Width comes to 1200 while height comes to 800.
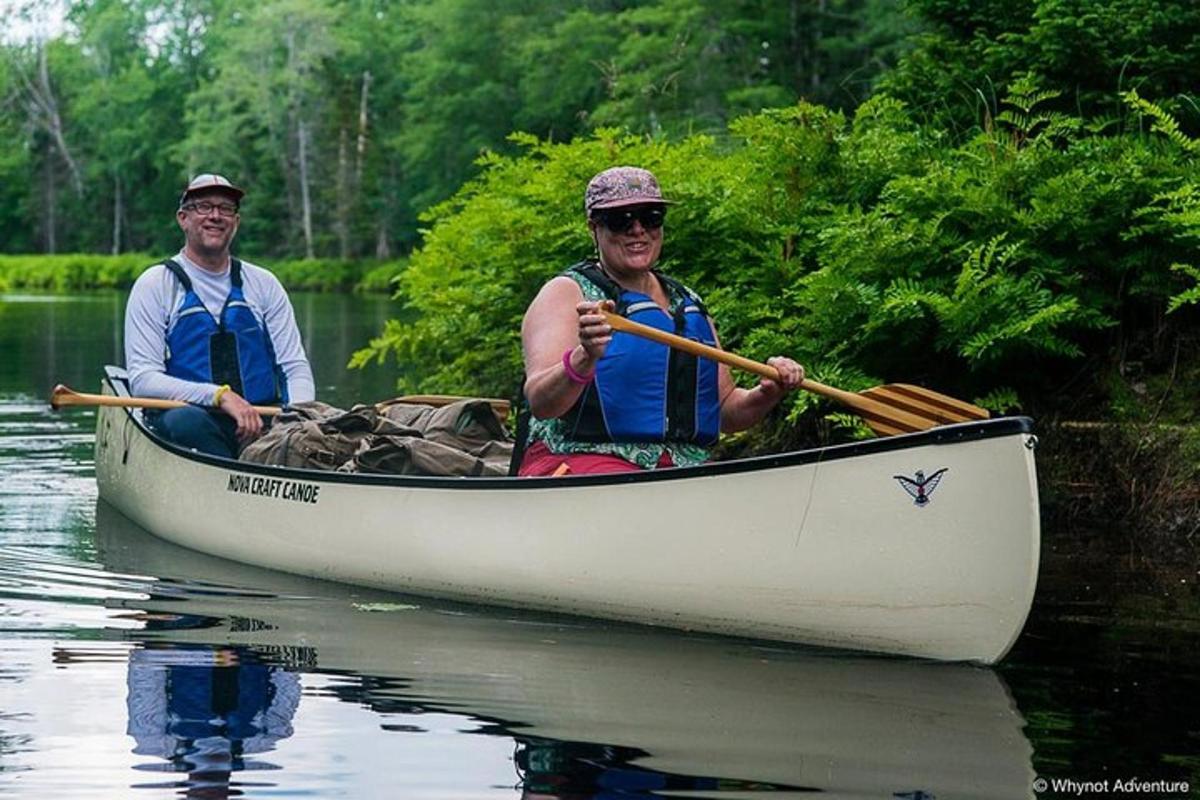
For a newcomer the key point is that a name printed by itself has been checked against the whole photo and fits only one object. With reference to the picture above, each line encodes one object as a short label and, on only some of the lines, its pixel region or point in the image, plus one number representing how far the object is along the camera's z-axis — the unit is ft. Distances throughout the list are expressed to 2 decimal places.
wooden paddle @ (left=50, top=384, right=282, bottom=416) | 29.91
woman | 21.76
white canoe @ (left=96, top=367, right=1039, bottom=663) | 19.81
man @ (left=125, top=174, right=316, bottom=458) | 30.07
